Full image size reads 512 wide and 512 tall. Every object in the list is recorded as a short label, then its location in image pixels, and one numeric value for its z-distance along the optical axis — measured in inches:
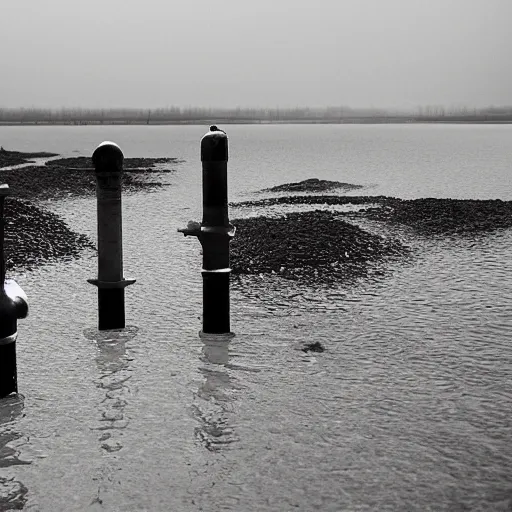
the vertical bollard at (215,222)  268.5
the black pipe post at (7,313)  207.8
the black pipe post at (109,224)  276.5
